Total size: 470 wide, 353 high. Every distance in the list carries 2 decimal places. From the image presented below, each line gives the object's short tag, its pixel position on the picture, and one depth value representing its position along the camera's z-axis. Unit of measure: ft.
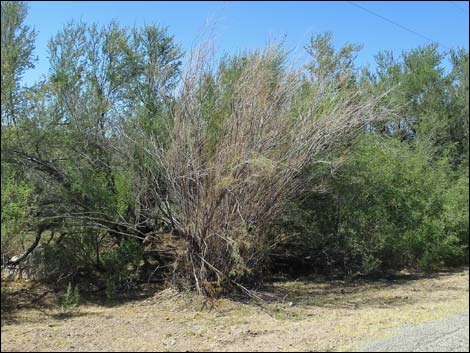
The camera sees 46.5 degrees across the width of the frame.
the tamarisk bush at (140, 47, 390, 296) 34.06
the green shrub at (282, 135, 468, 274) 46.34
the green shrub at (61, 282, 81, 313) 32.83
